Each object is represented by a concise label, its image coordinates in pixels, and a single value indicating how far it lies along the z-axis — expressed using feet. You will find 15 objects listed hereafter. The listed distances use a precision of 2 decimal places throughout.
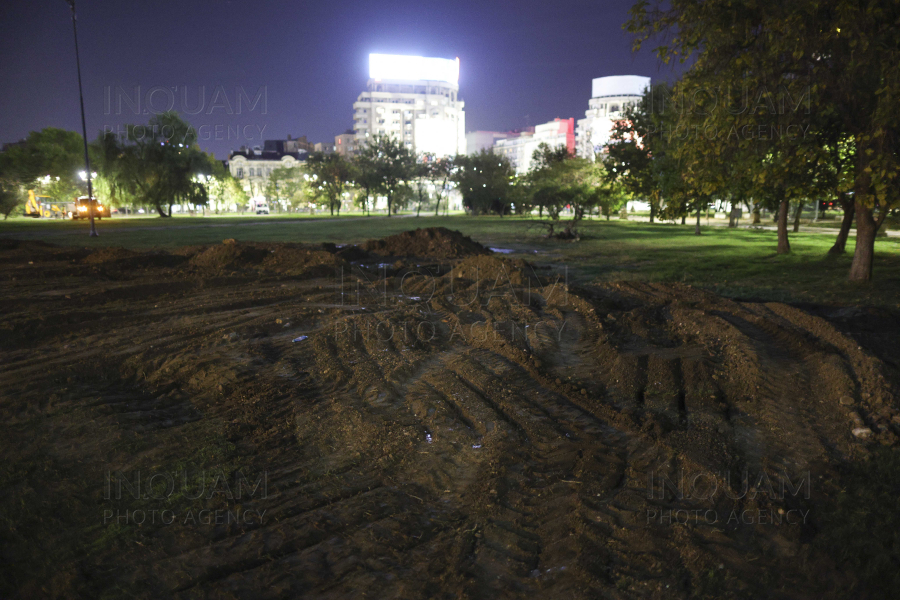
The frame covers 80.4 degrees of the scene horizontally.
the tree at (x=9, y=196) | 159.23
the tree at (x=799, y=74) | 28.30
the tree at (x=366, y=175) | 215.72
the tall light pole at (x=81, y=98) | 86.74
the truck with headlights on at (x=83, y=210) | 154.79
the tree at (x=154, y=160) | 166.71
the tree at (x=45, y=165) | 170.50
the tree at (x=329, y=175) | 234.79
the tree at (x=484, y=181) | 231.91
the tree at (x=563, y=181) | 149.69
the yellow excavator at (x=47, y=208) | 197.82
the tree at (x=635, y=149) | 73.34
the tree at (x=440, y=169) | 246.88
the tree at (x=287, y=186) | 303.48
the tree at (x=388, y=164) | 215.31
